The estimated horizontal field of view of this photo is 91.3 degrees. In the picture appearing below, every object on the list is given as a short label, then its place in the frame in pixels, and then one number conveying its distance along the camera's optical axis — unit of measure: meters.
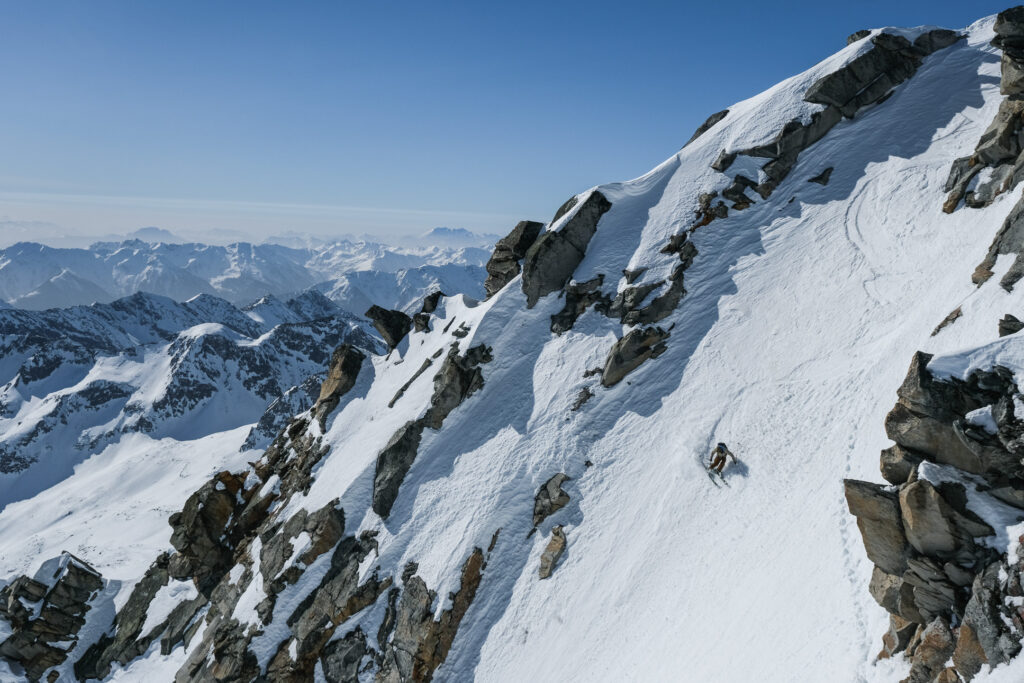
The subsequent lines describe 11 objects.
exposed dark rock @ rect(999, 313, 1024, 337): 14.19
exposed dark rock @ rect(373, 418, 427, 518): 32.41
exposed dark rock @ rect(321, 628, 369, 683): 27.33
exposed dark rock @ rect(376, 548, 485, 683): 25.16
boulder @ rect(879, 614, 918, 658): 12.35
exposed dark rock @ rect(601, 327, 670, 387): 31.62
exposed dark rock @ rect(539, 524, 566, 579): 25.11
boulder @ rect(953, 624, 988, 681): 10.58
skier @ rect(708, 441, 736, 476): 23.08
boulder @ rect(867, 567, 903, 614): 12.73
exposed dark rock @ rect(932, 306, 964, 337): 17.86
